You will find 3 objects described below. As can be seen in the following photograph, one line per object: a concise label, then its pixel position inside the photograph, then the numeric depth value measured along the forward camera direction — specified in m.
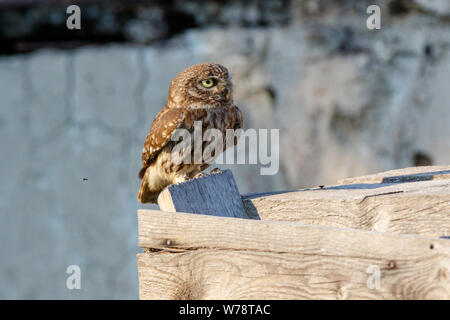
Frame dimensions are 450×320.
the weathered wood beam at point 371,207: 4.23
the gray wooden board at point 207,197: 4.07
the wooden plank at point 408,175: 5.34
